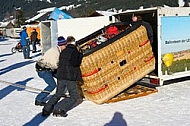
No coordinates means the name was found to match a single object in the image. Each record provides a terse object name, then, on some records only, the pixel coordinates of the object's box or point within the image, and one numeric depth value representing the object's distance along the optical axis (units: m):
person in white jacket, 6.52
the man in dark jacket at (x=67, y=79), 6.16
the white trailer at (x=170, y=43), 7.67
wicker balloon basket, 6.61
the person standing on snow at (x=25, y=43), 16.77
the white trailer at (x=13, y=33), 45.66
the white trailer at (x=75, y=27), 10.90
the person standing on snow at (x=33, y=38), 20.53
